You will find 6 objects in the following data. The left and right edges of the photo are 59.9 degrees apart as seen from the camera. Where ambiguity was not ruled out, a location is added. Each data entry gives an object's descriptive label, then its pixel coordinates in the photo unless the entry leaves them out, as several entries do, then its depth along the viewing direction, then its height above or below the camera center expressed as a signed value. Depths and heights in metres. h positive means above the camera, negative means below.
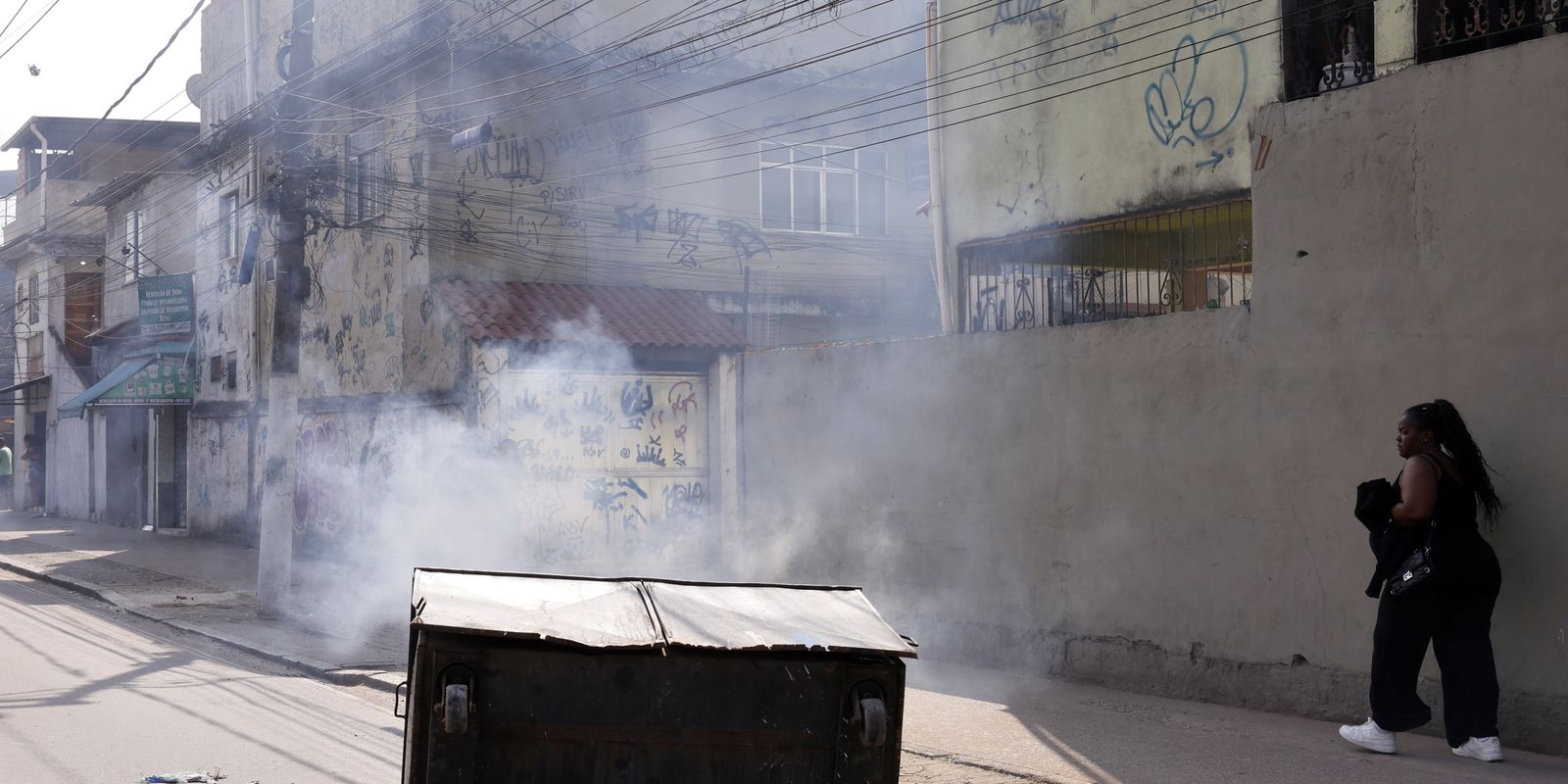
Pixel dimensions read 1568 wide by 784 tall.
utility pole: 13.46 +0.09
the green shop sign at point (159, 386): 25.55 +0.55
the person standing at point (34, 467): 35.78 -1.35
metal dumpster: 3.92 -0.86
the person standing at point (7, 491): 38.96 -2.14
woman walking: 6.26 -0.93
